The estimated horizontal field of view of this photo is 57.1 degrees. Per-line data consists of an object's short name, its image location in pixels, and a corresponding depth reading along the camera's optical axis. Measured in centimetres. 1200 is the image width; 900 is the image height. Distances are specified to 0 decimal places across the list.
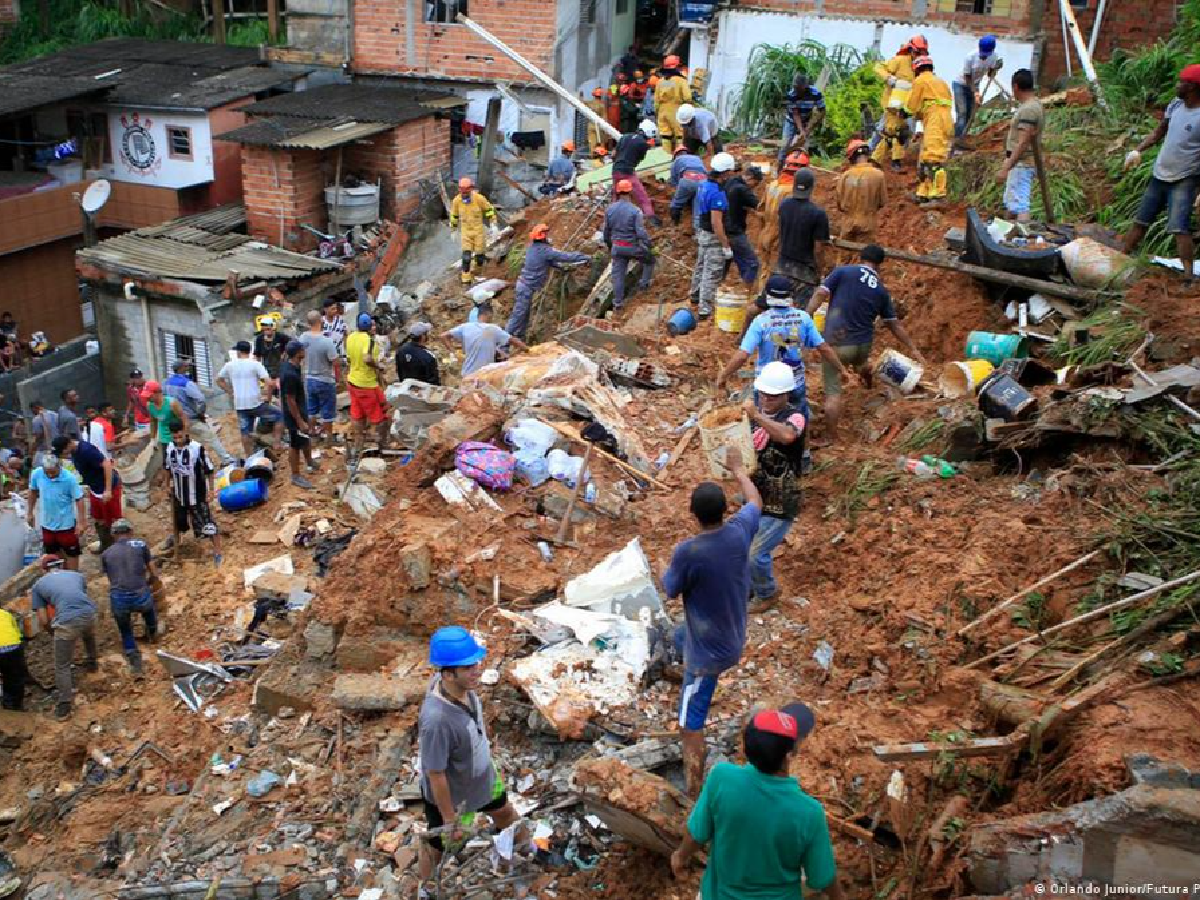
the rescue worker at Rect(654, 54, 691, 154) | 1545
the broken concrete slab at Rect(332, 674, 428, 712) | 690
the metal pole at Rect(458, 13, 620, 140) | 1716
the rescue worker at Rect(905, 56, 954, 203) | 1181
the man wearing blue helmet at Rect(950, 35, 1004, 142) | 1302
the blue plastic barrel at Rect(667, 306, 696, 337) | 1168
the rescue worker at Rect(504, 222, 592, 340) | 1227
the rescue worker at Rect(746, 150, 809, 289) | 1115
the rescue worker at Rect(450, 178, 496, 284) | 1539
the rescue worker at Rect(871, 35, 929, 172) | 1277
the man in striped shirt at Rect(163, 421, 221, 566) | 1025
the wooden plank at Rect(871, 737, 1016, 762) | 501
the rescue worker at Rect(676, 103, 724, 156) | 1435
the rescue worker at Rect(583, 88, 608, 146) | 1996
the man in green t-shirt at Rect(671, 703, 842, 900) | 380
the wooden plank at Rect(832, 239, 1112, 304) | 914
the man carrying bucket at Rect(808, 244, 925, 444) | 849
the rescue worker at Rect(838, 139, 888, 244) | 1097
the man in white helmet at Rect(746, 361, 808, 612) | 657
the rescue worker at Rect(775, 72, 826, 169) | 1460
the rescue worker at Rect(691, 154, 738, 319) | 1082
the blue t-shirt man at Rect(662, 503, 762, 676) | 508
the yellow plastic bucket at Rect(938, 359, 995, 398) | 866
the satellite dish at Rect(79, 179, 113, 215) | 1952
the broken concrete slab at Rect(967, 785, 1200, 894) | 420
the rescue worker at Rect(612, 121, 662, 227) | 1377
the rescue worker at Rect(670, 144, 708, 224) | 1231
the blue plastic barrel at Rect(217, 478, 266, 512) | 1132
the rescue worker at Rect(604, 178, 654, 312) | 1212
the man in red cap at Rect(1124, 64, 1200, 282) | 841
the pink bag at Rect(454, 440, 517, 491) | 835
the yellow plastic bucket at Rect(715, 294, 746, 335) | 1118
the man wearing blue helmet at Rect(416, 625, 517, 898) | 489
